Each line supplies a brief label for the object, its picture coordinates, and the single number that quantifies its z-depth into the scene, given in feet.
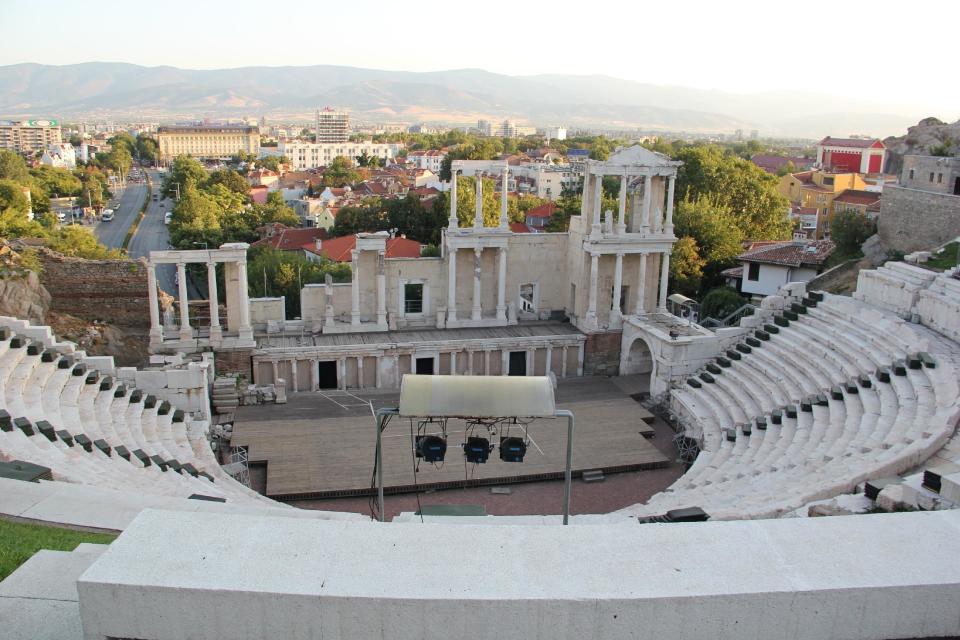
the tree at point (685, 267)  129.18
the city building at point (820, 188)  241.35
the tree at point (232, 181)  326.46
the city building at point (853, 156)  389.13
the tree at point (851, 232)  122.11
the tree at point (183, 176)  330.89
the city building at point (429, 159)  485.40
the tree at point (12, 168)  297.74
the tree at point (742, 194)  173.68
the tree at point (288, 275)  134.41
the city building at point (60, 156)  490.65
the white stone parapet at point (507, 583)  16.93
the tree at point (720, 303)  119.03
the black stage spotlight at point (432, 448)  33.09
